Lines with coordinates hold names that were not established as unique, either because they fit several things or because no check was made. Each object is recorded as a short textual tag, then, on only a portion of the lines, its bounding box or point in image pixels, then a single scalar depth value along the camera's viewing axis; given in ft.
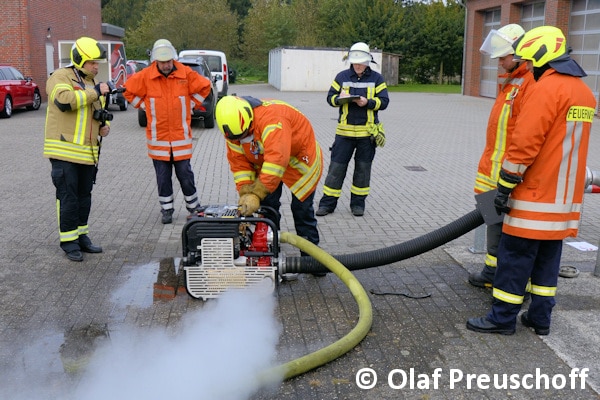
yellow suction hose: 11.49
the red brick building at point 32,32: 71.87
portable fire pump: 14.25
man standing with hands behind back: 21.52
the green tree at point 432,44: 146.92
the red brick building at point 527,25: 65.31
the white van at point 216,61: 79.71
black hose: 15.06
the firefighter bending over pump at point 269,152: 14.19
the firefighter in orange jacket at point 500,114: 14.75
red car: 59.36
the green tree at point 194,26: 150.51
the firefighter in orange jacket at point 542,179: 12.15
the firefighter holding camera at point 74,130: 17.60
